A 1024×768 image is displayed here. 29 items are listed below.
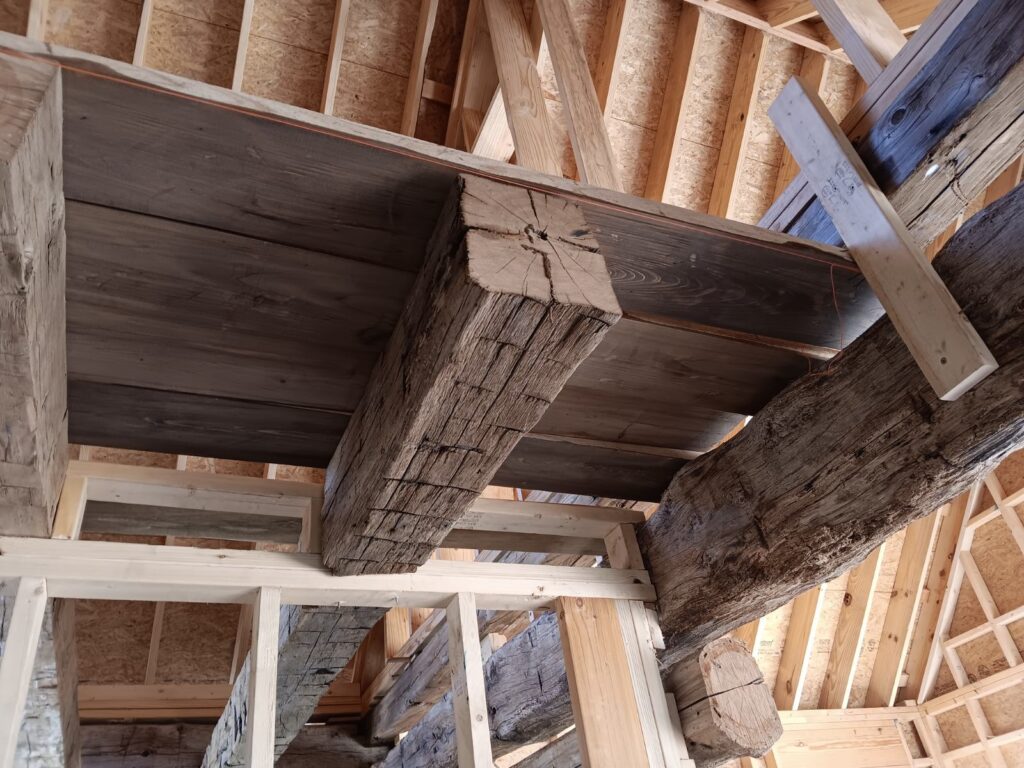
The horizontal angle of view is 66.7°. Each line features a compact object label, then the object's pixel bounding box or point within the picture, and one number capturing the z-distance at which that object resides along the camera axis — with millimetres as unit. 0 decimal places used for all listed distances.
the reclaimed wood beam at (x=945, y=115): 1267
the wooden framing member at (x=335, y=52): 3521
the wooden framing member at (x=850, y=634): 6016
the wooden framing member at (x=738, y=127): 3943
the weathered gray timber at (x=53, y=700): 1685
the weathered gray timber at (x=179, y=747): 3691
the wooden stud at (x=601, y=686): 1771
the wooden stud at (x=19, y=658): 1347
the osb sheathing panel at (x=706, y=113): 4004
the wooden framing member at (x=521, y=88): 2525
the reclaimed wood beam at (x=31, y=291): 871
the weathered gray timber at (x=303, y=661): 2012
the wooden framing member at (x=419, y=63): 3619
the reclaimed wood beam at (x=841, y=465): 1252
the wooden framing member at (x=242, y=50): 3375
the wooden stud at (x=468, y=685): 1626
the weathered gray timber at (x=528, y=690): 2258
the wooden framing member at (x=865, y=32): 1596
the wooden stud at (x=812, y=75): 4066
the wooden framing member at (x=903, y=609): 6234
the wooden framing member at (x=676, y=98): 3846
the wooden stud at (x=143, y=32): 3246
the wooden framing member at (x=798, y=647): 5855
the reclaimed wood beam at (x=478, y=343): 984
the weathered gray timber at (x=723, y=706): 1812
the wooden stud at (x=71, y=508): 1613
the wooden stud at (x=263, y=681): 1455
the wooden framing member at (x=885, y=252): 1192
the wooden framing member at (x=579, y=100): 2344
